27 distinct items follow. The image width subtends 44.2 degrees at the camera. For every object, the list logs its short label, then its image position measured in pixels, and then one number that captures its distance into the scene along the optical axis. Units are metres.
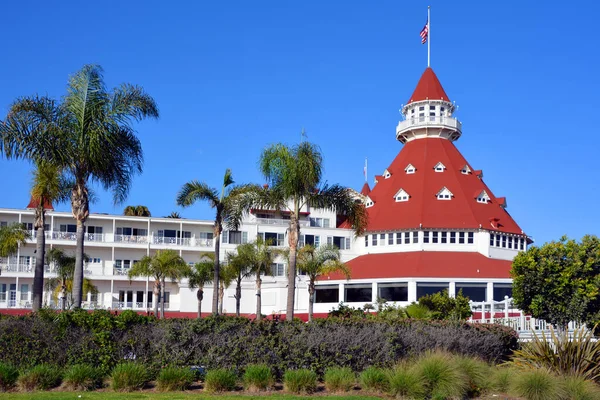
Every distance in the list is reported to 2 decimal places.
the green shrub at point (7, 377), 18.48
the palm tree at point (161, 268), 59.31
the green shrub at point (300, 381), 19.19
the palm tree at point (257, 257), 57.66
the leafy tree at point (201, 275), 60.44
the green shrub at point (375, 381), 19.17
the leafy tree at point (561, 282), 36.19
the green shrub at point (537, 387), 19.11
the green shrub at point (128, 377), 18.75
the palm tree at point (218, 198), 38.16
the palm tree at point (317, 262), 56.09
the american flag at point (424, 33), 79.44
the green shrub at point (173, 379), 18.86
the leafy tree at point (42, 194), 32.50
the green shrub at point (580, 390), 19.03
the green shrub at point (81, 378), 18.86
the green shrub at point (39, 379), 18.69
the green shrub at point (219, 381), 19.03
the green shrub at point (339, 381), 19.52
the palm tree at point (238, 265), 57.75
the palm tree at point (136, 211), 85.50
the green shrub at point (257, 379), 19.25
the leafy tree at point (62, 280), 58.28
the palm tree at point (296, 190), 32.62
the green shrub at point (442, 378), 18.56
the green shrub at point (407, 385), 18.38
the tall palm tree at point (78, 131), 26.00
